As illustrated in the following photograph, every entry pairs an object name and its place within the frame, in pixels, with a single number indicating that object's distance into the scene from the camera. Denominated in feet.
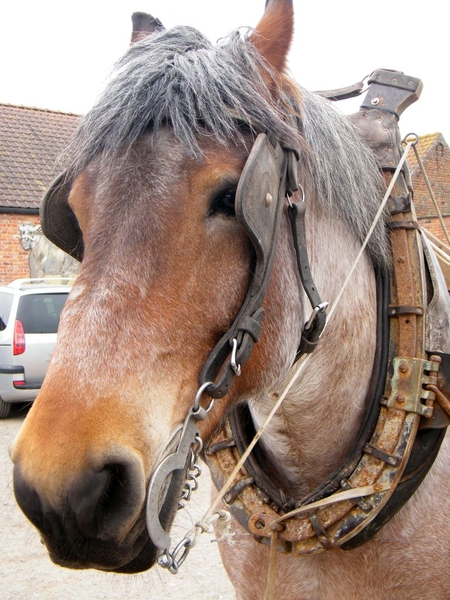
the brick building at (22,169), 45.27
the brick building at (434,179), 45.32
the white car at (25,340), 24.76
